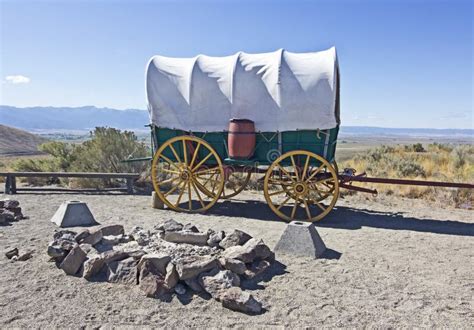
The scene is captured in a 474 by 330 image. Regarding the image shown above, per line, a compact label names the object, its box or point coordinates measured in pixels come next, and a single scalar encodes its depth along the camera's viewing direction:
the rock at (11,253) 4.79
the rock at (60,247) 4.55
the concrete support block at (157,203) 7.96
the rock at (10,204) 6.84
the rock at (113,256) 4.29
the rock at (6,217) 6.39
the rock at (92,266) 4.19
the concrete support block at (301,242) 5.03
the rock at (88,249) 4.52
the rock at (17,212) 6.81
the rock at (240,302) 3.56
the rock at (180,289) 3.89
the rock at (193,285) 3.94
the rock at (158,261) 4.06
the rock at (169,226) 5.20
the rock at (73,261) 4.32
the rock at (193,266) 3.94
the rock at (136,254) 4.34
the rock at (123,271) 4.08
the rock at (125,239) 5.02
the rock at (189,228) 5.21
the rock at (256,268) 4.27
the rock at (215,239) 4.93
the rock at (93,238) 4.80
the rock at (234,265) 4.21
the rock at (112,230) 5.21
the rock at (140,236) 4.87
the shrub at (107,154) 10.91
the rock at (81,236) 4.83
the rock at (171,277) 3.88
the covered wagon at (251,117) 6.86
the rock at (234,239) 4.84
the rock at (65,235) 4.82
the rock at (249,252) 4.43
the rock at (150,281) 3.84
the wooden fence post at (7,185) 9.49
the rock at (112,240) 4.92
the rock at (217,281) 3.83
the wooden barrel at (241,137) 6.99
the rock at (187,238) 4.93
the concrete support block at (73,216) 6.38
